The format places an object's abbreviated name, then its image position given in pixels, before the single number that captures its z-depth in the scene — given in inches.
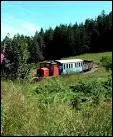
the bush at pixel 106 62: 739.9
